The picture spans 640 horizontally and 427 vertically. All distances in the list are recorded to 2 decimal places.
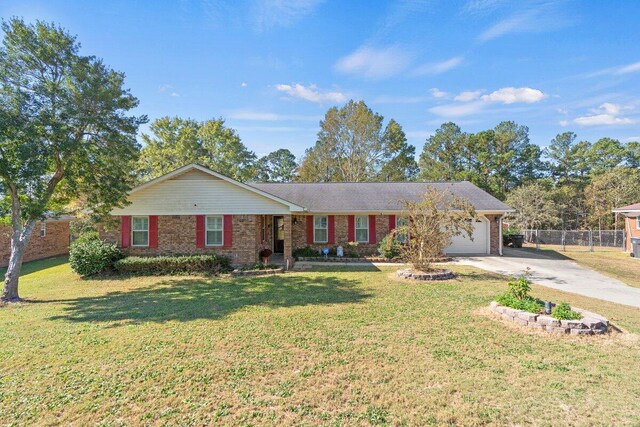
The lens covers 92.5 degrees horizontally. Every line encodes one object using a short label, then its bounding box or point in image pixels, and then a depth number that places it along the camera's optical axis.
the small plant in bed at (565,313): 5.93
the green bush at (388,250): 14.80
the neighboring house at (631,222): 18.80
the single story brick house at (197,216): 13.53
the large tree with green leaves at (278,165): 49.72
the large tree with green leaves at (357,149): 33.06
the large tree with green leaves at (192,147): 27.38
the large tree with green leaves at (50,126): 8.45
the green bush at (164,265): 12.48
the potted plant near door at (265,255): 13.63
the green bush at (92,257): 12.16
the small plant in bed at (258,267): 12.73
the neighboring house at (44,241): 16.61
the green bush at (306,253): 15.85
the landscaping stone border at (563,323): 5.72
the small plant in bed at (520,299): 6.49
